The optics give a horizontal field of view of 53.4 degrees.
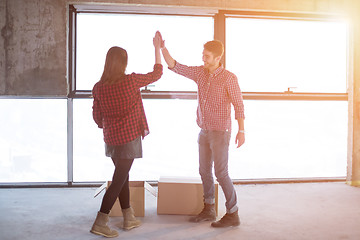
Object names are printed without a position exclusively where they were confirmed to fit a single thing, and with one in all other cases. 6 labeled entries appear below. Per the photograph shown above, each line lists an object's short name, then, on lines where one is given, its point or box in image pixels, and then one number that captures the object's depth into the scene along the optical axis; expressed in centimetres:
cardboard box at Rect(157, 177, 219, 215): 312
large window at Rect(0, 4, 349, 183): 413
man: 279
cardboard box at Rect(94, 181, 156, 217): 304
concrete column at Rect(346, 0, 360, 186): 440
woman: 248
